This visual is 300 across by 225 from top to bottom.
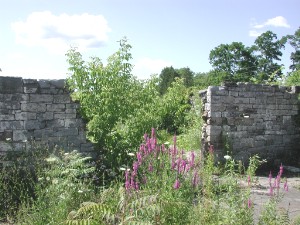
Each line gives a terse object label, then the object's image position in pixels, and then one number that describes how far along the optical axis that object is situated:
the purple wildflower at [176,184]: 4.12
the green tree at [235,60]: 40.25
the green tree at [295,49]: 37.35
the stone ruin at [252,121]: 9.67
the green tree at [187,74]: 43.48
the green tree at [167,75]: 38.74
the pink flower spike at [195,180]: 4.38
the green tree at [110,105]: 8.12
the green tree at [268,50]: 39.28
